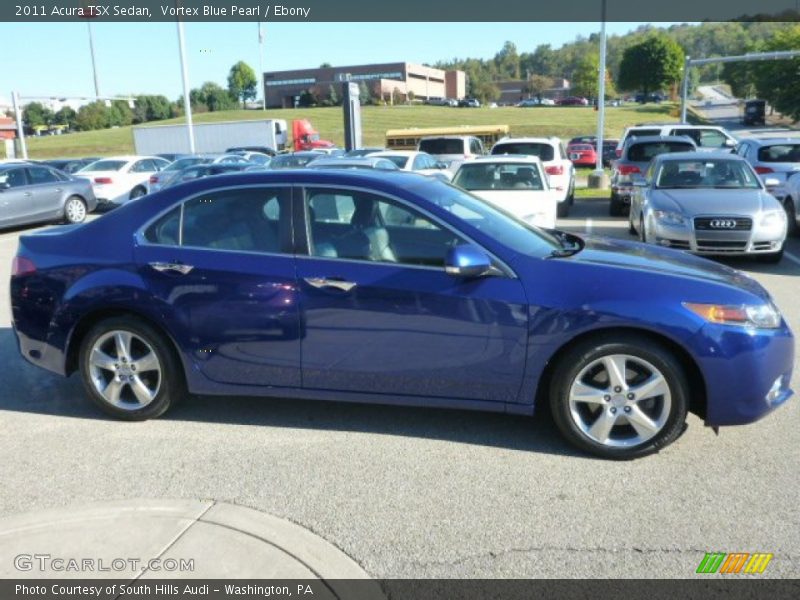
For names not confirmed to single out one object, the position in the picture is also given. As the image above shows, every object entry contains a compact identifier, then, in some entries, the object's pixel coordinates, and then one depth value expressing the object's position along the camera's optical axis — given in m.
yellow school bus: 31.47
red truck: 39.81
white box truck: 38.75
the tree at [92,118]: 111.94
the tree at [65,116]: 128.39
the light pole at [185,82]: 31.38
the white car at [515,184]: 10.41
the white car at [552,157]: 14.63
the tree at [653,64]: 94.69
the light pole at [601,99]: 22.84
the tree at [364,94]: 105.75
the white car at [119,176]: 19.66
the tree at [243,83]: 136.12
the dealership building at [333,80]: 116.09
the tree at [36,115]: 126.25
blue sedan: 3.85
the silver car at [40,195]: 15.11
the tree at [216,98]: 127.31
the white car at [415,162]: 17.03
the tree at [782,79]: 65.44
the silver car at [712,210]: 9.03
